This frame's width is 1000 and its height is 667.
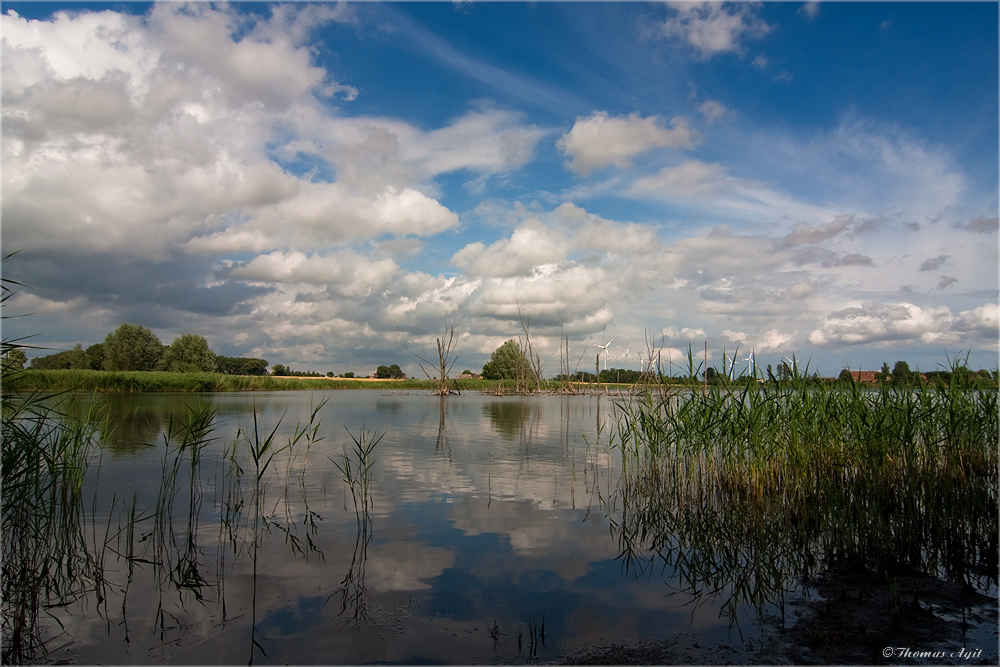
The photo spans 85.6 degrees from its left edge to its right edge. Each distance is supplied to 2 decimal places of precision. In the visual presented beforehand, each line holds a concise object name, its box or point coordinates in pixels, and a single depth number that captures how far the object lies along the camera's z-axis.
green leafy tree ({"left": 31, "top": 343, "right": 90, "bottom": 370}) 46.46
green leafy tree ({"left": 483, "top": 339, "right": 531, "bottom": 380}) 70.38
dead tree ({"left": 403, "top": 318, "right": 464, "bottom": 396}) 40.41
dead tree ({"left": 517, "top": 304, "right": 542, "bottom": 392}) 46.54
